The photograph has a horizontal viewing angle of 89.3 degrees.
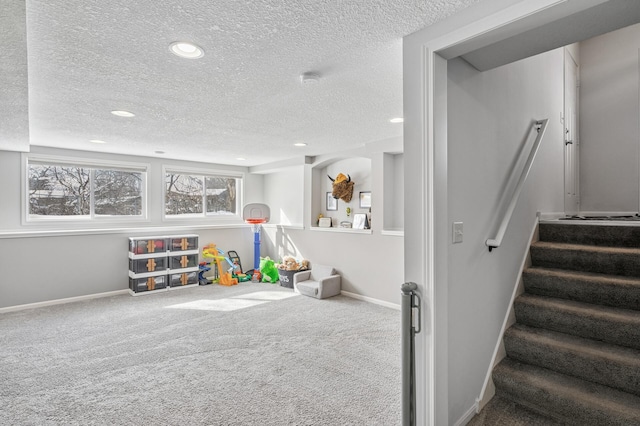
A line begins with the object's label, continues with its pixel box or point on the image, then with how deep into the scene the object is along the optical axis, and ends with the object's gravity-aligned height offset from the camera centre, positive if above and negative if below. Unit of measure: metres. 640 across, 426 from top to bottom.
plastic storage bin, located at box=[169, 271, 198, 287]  5.55 -1.15
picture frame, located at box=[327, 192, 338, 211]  5.80 +0.18
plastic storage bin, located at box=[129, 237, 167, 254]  5.18 -0.51
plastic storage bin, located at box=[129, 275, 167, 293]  5.20 -1.15
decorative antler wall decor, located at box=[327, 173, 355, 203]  5.44 +0.43
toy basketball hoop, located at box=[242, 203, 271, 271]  6.47 -0.12
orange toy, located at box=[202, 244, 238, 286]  5.89 -0.90
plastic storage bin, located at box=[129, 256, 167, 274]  5.20 -0.84
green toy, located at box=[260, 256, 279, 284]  6.16 -1.11
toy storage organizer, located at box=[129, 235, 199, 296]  5.21 -0.83
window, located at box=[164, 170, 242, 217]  6.18 +0.40
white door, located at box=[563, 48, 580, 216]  3.62 +0.86
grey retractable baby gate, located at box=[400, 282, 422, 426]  1.69 -0.73
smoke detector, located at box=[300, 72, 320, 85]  2.26 +0.96
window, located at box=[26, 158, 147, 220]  4.84 +0.39
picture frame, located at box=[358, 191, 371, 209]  5.25 +0.23
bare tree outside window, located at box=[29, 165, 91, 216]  4.82 +0.36
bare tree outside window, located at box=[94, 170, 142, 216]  5.36 +0.36
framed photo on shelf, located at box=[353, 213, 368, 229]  5.13 -0.13
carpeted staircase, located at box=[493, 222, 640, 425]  1.87 -0.83
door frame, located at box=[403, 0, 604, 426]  1.65 +0.09
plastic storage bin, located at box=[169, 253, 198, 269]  5.56 -0.83
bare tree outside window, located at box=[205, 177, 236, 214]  6.75 +0.39
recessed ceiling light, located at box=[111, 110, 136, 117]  3.12 +0.99
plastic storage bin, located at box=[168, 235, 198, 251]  5.56 -0.51
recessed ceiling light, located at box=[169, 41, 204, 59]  1.84 +0.96
